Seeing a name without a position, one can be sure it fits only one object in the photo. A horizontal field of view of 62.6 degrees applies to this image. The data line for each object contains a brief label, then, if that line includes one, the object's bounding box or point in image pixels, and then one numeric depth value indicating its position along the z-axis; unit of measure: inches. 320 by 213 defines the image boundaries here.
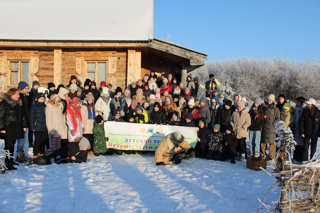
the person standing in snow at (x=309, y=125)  288.5
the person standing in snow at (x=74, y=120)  290.2
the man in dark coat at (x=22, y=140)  265.3
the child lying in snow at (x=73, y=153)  271.0
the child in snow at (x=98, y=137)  305.8
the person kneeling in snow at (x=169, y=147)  264.5
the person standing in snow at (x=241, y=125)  314.5
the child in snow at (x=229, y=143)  308.5
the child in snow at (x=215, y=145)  314.8
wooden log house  470.3
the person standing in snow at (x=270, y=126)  316.8
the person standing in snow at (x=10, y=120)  236.7
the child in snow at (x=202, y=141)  322.3
